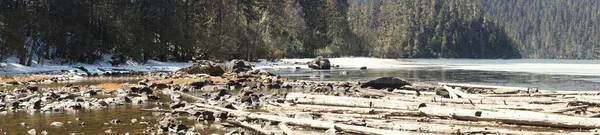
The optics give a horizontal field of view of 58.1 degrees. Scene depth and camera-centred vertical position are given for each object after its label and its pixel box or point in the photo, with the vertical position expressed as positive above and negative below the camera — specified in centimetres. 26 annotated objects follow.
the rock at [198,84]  2732 -130
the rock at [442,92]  1973 -121
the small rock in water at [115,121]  1429 -168
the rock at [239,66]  4447 -62
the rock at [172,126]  1256 -161
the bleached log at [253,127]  1201 -161
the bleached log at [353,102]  1454 -121
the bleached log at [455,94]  1750 -112
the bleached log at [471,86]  2277 -110
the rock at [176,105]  1739 -151
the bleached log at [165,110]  1599 -157
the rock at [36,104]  1741 -152
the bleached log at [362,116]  1328 -140
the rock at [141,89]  2334 -136
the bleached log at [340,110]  1380 -137
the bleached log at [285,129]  1143 -154
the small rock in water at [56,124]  1366 -169
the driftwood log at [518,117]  1109 -125
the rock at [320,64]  5953 -51
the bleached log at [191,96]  2015 -152
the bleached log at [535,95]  1734 -109
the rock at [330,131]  1192 -160
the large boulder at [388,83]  2303 -99
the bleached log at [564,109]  1297 -116
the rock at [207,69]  4106 -81
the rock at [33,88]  2472 -144
